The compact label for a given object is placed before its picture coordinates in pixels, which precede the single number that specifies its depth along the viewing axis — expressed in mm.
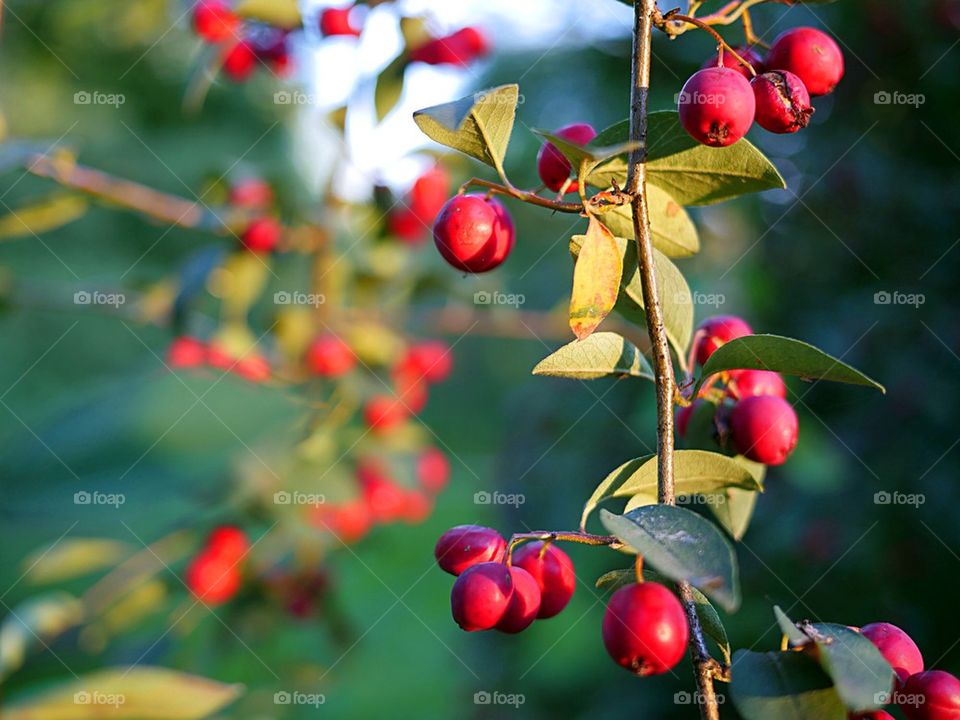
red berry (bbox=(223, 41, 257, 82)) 344
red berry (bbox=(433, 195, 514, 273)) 148
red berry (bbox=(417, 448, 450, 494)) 458
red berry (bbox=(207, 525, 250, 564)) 349
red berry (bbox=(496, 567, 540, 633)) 144
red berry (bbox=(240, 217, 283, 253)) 350
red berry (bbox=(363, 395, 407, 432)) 402
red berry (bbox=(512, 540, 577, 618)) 154
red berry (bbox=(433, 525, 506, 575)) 151
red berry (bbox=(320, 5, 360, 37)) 307
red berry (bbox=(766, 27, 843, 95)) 150
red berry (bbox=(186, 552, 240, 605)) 347
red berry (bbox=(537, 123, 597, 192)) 153
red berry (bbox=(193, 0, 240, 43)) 340
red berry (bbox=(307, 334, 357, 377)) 352
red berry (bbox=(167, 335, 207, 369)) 364
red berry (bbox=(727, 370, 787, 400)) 166
